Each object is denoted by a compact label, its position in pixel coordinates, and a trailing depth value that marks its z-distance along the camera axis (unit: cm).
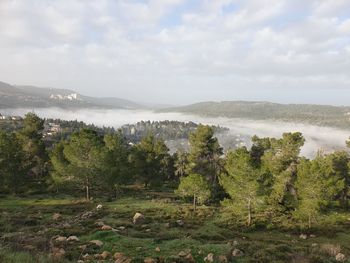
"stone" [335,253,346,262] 2096
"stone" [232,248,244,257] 2130
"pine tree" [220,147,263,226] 4356
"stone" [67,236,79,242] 2338
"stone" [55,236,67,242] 2258
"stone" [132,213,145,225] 3878
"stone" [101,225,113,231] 2877
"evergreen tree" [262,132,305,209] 5103
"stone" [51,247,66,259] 1577
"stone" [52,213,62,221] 3791
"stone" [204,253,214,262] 1881
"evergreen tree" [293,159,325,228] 4247
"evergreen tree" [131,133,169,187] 7212
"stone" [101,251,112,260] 1821
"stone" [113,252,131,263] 1732
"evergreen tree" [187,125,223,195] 6562
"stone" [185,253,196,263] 1874
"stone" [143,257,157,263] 1772
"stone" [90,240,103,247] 2187
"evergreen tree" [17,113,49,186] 6944
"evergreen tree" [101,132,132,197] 5625
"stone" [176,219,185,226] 3907
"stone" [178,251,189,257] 1980
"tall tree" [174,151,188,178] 8589
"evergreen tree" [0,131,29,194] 5888
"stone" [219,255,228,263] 1898
